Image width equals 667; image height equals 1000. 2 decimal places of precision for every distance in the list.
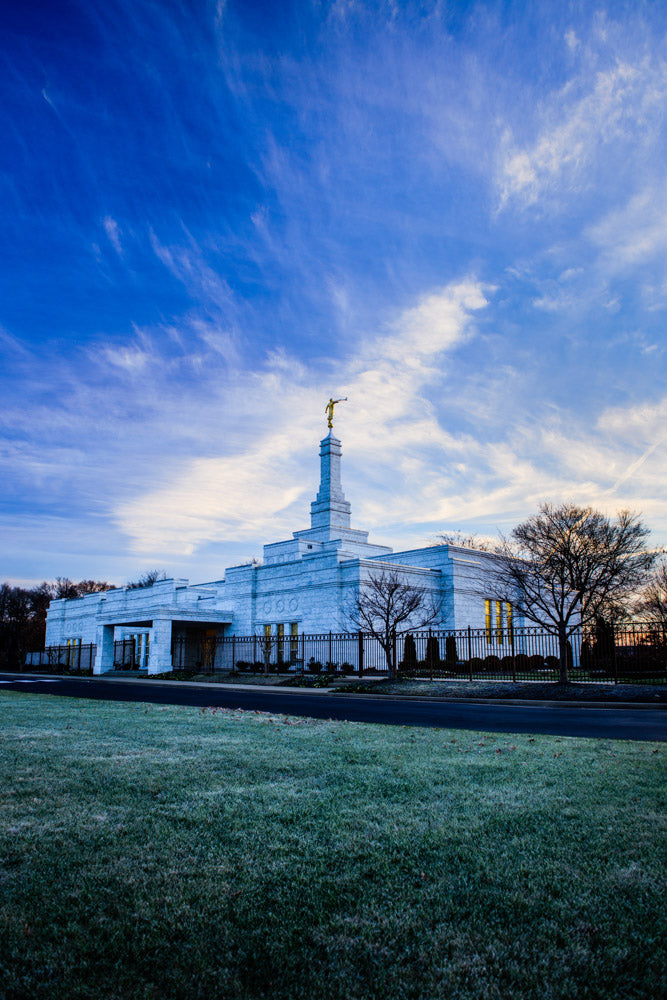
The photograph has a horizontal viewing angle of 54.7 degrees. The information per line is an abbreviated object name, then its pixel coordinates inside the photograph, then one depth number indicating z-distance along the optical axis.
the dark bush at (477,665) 32.41
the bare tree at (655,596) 36.19
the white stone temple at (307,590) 37.03
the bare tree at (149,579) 92.11
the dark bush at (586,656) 30.86
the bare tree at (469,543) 65.31
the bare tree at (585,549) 27.83
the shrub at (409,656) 30.80
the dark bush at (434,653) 26.89
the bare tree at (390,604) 32.41
